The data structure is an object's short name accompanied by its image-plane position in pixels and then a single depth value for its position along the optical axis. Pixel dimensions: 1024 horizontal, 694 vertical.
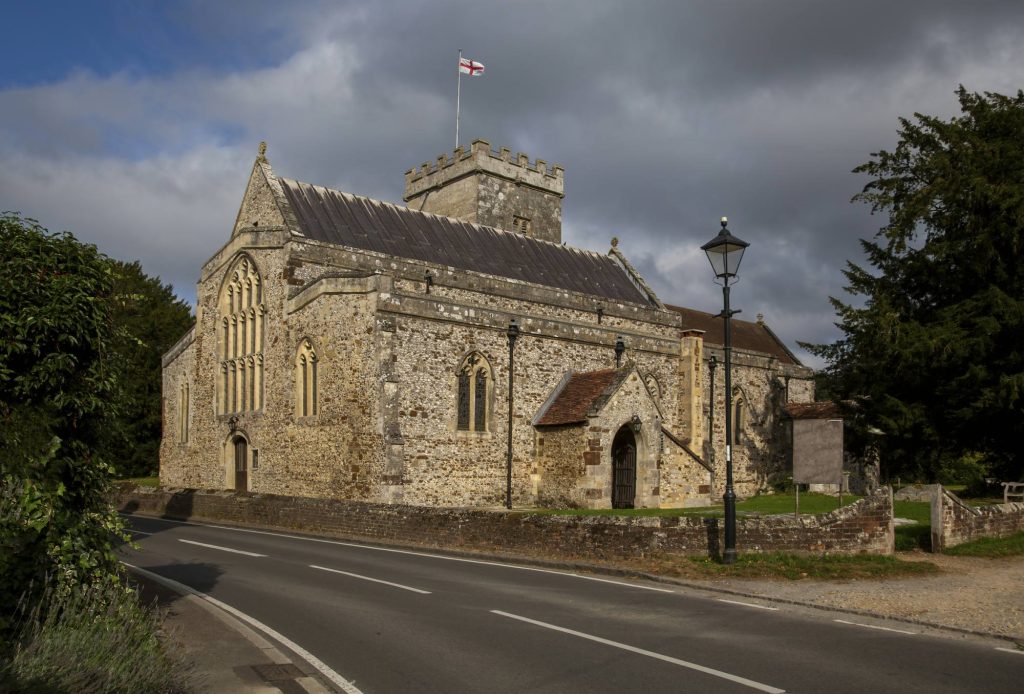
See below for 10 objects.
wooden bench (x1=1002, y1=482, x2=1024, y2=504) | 23.31
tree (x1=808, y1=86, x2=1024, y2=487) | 24.86
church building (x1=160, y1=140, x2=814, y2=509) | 26.25
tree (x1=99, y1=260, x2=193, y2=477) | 50.61
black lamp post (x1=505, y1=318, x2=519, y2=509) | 25.00
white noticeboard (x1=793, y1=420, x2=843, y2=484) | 15.38
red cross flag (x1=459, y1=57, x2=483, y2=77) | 45.12
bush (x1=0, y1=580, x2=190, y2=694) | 5.39
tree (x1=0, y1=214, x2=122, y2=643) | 6.75
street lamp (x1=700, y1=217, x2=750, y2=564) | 14.75
